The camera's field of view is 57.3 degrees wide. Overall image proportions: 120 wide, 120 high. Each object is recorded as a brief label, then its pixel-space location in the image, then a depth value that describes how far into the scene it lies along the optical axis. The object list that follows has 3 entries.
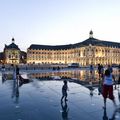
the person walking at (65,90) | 5.68
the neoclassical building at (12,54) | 73.95
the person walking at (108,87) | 4.99
